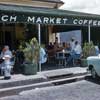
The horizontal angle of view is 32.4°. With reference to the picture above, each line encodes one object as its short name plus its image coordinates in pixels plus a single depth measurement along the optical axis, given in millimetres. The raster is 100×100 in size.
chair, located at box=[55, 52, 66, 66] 8878
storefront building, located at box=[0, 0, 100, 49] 7232
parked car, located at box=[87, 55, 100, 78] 6890
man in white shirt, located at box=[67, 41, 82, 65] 8946
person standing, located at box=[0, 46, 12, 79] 6803
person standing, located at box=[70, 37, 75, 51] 9188
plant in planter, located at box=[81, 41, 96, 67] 8669
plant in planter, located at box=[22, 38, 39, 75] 7255
